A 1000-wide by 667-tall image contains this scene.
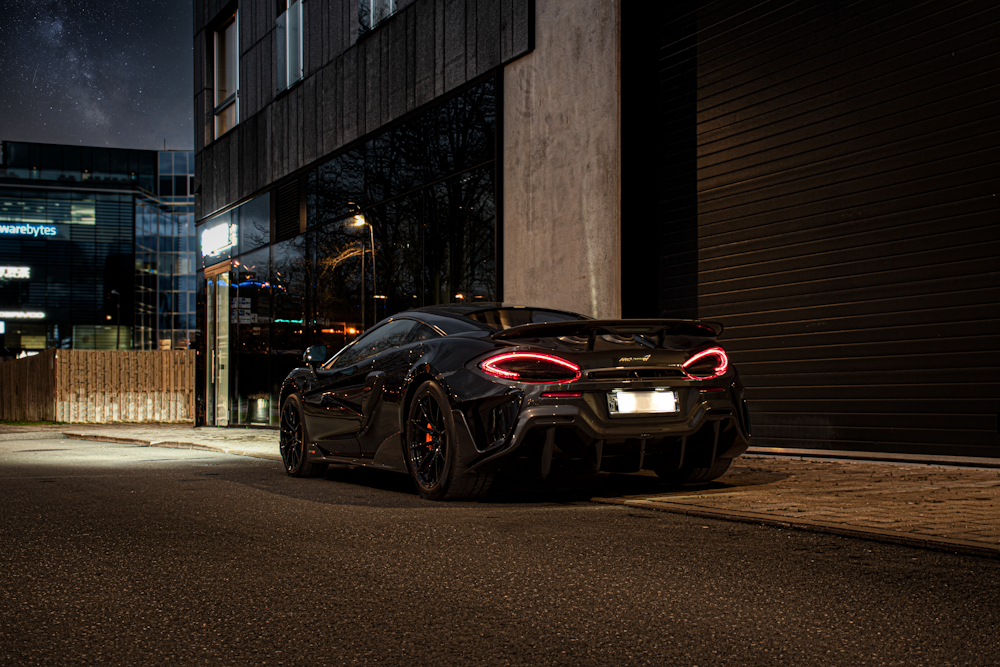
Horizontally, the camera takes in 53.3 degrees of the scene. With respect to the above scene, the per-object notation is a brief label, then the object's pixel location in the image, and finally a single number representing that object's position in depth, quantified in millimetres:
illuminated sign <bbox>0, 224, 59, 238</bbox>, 62719
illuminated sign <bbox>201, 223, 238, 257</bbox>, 22297
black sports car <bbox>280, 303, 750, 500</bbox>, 6043
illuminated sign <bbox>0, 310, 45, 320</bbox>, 61344
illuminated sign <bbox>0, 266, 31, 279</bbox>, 62125
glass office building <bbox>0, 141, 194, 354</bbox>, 62188
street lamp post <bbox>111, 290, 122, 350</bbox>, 63094
